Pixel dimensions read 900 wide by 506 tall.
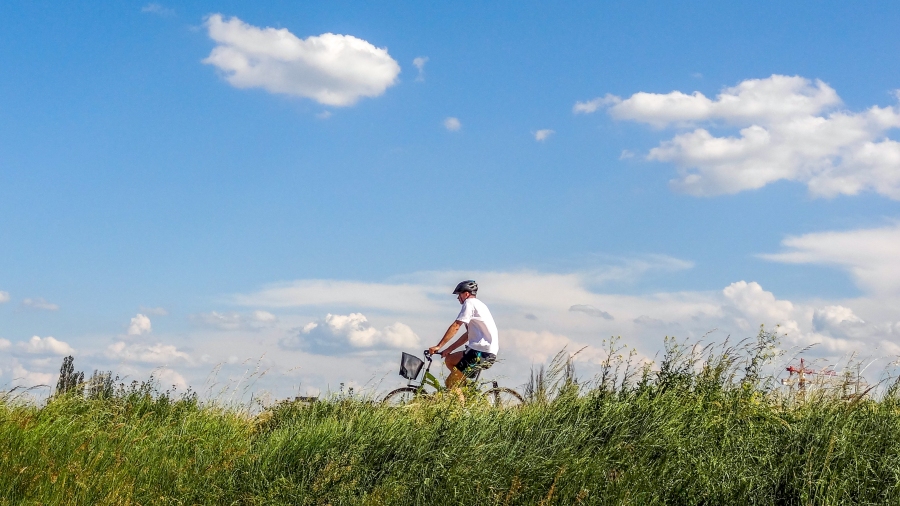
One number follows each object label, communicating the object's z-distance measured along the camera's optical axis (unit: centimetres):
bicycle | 1183
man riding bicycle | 1205
